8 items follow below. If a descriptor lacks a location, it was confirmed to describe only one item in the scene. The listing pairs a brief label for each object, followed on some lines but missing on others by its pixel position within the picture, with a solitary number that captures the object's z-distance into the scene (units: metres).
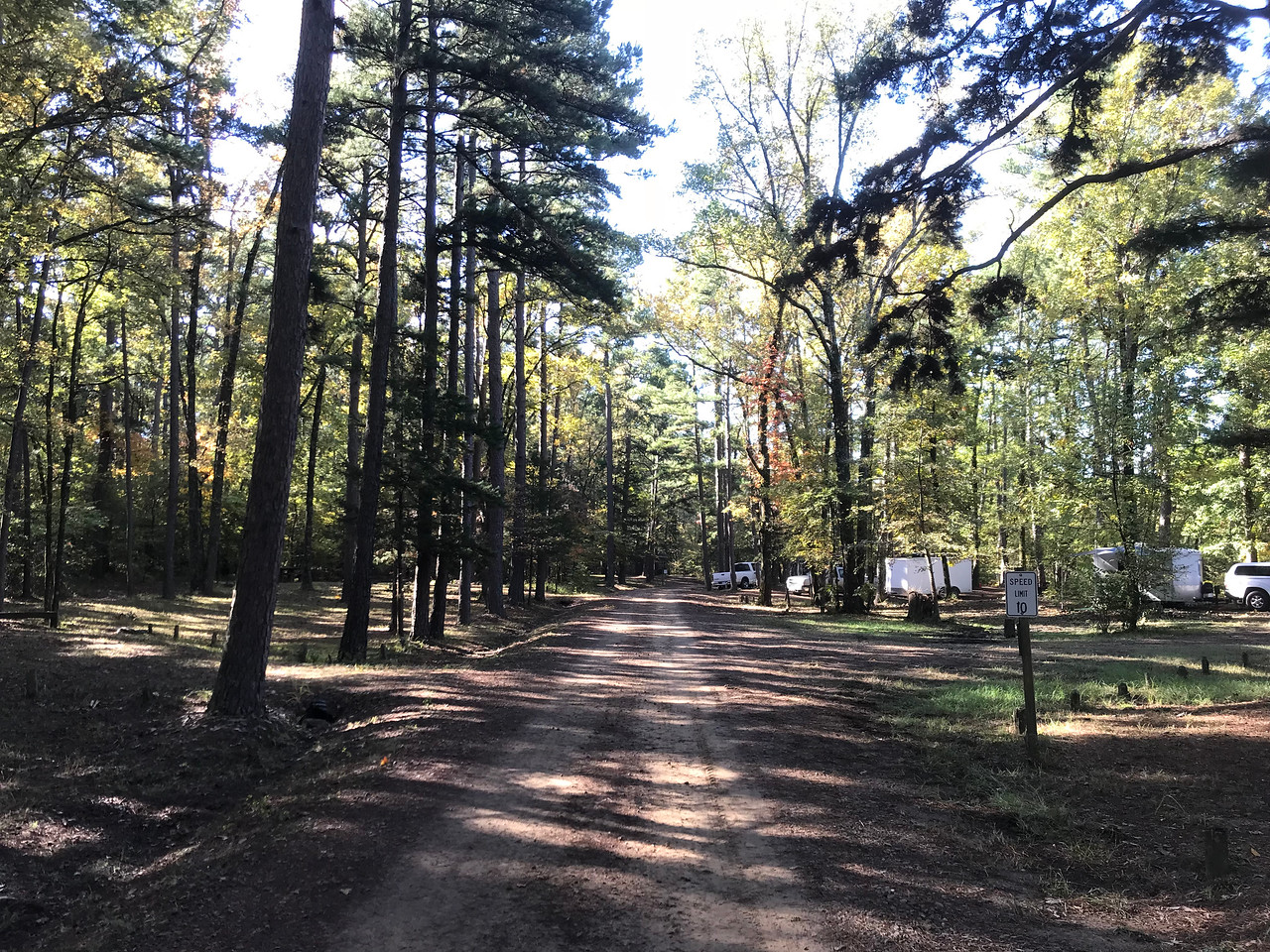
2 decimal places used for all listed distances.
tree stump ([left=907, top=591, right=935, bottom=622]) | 22.78
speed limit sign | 6.94
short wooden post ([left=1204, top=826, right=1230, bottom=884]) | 4.36
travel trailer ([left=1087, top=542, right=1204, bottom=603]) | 19.21
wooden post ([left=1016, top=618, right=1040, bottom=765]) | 6.76
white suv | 25.93
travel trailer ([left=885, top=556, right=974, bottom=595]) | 35.34
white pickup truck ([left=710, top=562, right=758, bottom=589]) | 51.53
